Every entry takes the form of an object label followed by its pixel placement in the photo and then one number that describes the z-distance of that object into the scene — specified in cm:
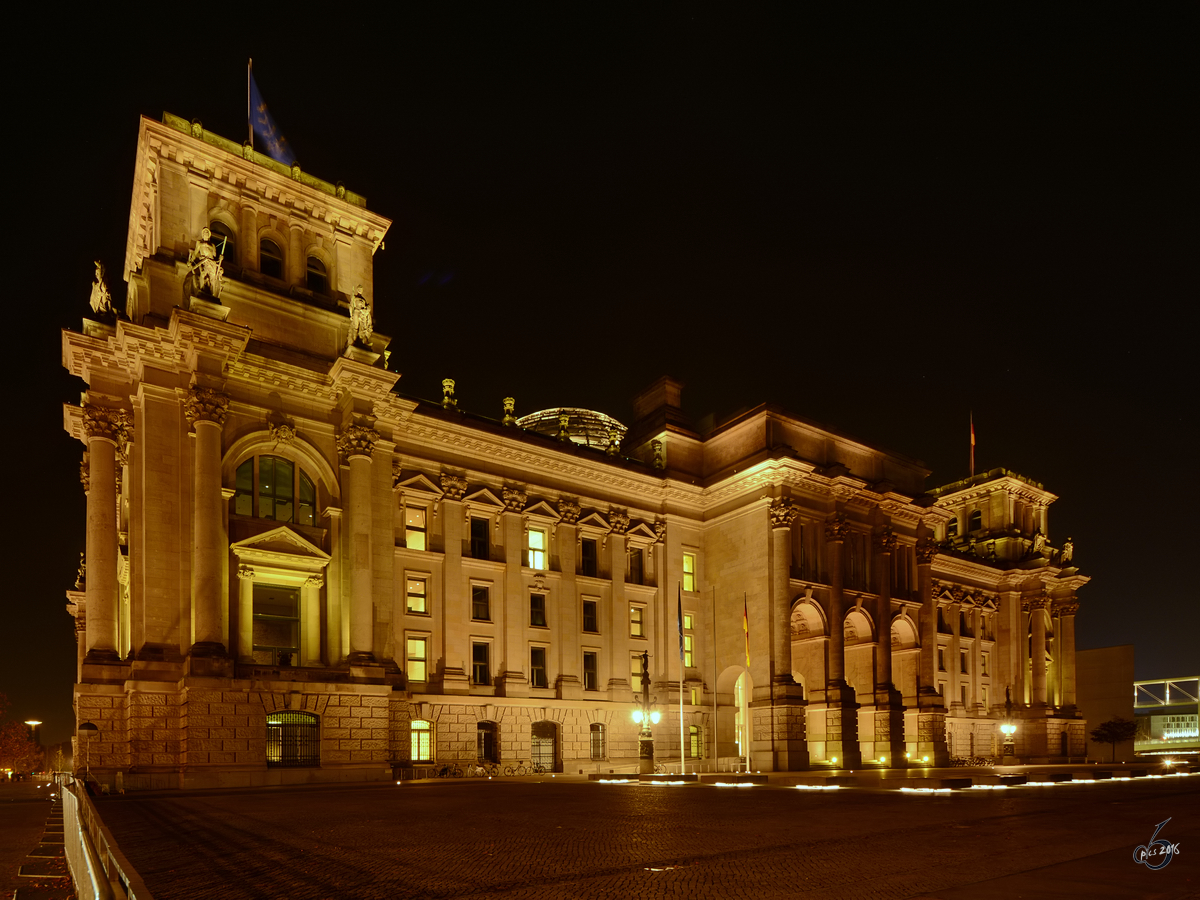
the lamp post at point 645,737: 3928
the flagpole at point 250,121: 4153
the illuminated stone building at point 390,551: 3450
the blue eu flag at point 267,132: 4184
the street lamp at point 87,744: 3083
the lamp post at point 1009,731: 7450
